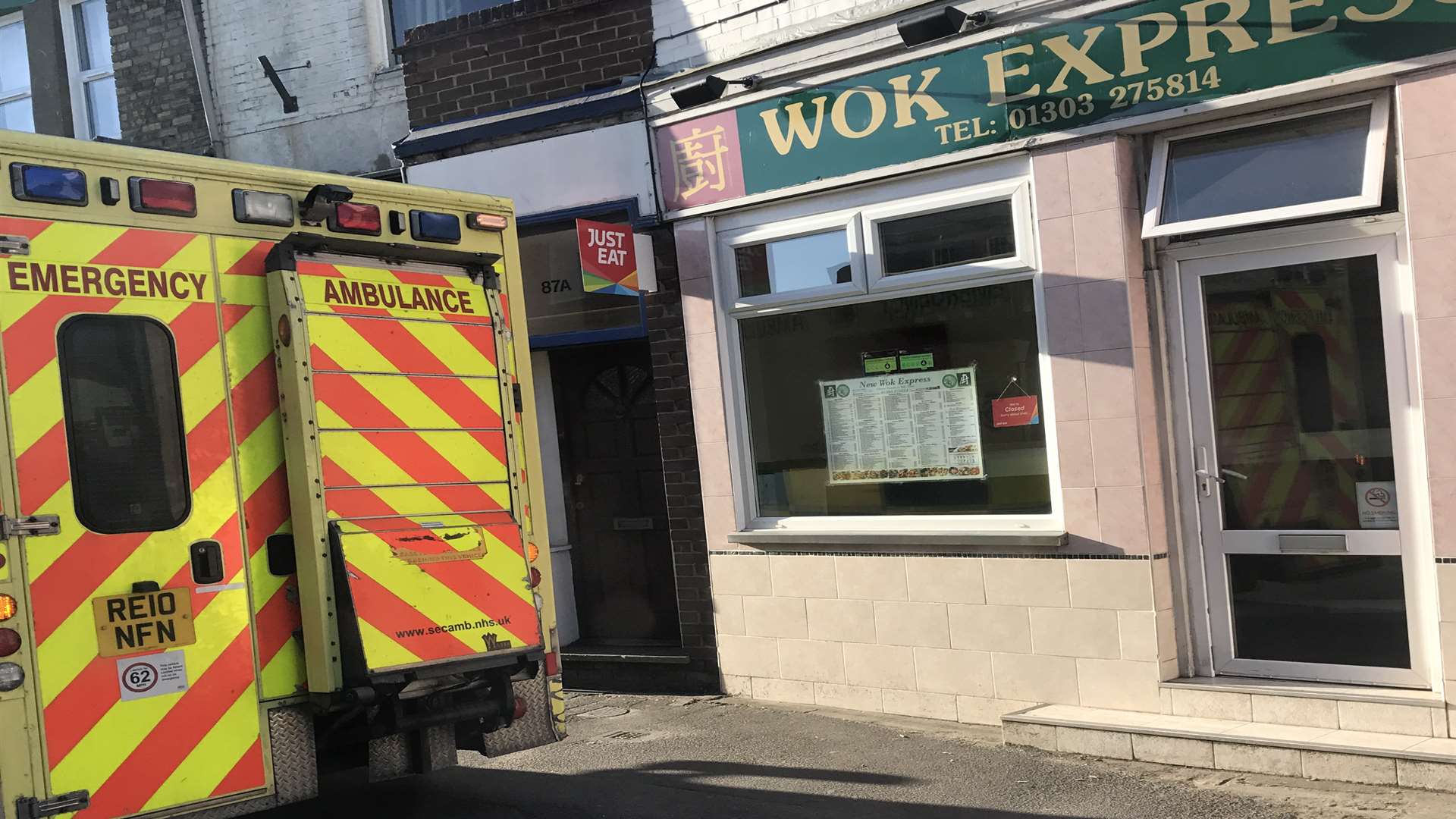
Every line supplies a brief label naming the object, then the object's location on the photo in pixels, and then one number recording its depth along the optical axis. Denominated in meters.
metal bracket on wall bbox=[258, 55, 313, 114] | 10.56
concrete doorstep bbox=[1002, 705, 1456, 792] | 5.60
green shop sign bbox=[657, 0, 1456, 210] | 6.07
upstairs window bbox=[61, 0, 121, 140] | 11.84
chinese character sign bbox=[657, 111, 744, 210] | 8.22
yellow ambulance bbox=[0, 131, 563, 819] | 4.73
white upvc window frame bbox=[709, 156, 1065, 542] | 7.20
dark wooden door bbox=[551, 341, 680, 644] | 9.36
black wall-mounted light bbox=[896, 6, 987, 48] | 7.09
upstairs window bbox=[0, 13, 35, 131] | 12.35
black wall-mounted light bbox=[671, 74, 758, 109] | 8.07
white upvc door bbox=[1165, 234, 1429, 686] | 6.27
